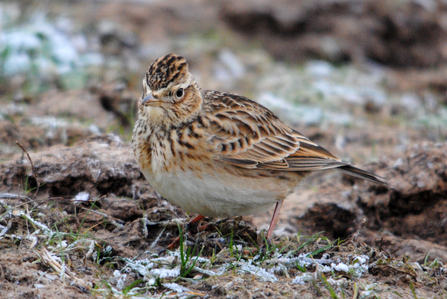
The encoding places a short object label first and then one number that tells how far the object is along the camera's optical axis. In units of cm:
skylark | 959
